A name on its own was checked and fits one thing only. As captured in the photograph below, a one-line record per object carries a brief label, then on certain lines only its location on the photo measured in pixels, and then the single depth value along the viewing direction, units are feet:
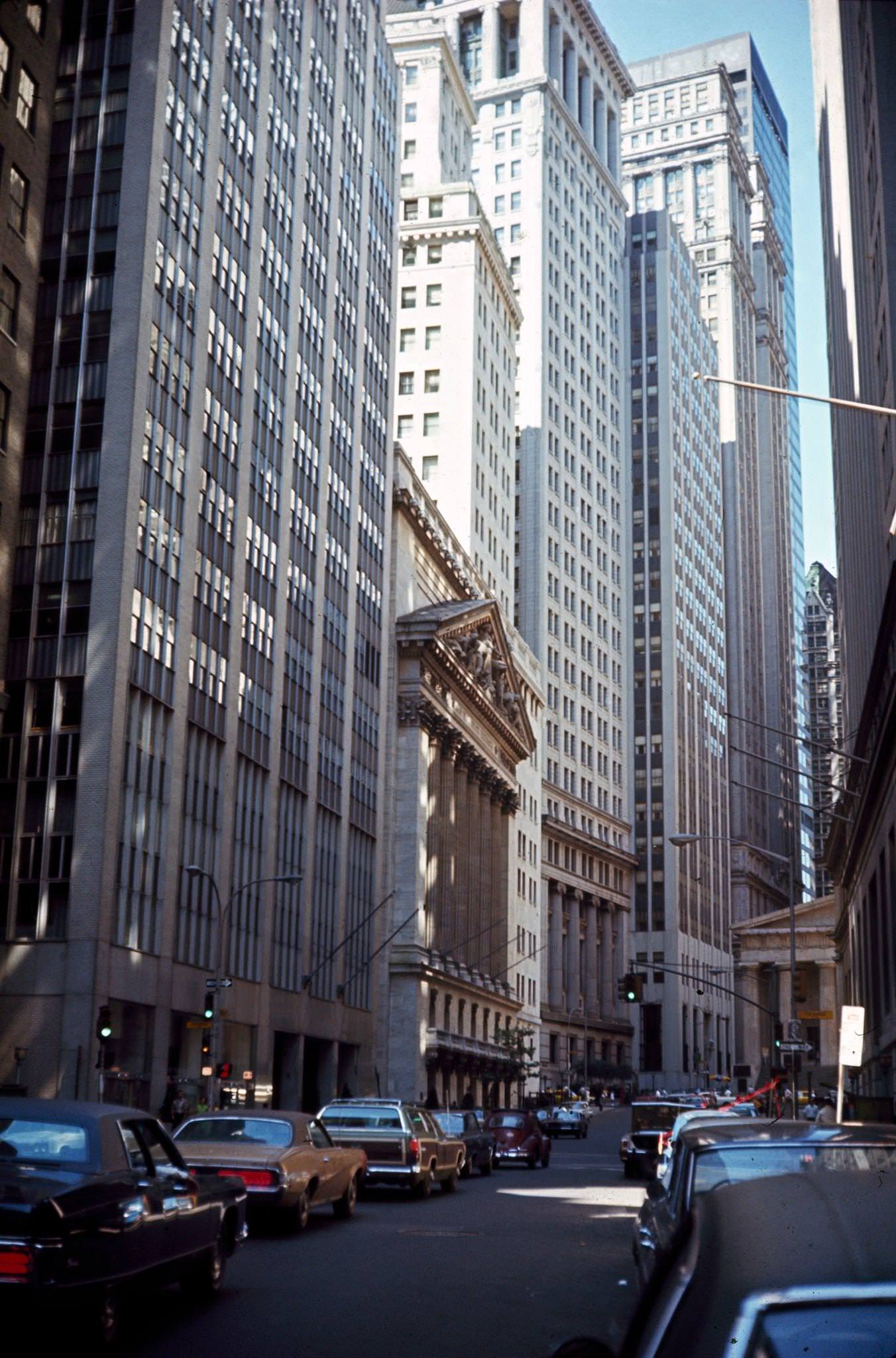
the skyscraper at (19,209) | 143.54
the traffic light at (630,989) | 175.42
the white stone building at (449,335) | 322.14
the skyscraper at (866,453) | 135.95
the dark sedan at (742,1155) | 24.25
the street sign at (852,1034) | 90.27
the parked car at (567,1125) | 224.74
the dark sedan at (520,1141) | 139.33
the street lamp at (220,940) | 146.20
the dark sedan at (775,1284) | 10.71
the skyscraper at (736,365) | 592.60
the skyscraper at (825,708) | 577.43
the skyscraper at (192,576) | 150.41
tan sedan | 61.62
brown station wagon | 87.20
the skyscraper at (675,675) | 467.93
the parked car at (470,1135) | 121.49
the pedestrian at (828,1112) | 142.87
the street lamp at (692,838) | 154.51
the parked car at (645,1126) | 110.52
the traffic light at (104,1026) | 127.65
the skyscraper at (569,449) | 405.59
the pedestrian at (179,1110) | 146.41
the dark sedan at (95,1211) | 32.04
